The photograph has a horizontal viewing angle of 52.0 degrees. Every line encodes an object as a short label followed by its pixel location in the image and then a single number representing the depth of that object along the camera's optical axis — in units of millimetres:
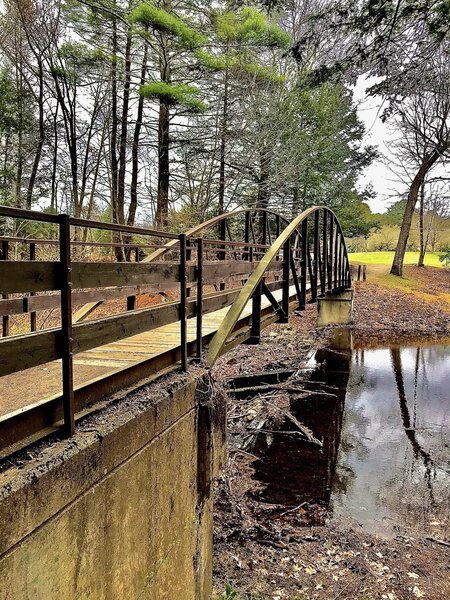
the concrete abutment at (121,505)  1917
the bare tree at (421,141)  25891
